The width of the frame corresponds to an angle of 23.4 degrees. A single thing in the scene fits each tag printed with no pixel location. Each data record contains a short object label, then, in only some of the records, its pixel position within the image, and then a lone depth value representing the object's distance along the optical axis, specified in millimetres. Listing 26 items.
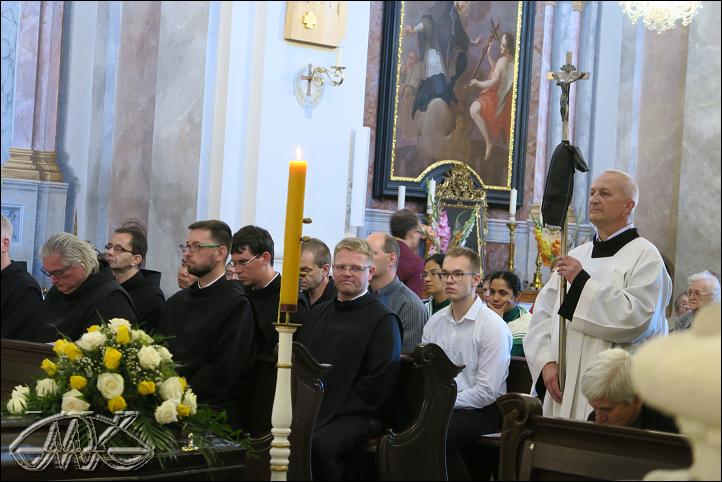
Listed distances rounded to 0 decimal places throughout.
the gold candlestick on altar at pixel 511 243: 21165
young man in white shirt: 9104
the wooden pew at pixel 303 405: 7876
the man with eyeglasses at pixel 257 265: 9925
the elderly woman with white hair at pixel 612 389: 5880
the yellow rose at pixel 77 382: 5272
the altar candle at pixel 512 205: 20513
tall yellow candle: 4671
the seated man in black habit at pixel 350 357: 8521
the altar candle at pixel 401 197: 20476
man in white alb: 8039
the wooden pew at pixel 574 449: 4934
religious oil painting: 22380
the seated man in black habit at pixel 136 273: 10789
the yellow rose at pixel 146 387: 5348
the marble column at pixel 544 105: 23132
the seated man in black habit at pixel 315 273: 10595
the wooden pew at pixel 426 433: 8421
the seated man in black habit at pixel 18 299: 7763
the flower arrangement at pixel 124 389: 5250
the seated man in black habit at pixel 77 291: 9104
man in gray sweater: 10614
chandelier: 18646
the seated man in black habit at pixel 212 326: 8502
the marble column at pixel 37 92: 19210
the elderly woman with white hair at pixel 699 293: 13446
